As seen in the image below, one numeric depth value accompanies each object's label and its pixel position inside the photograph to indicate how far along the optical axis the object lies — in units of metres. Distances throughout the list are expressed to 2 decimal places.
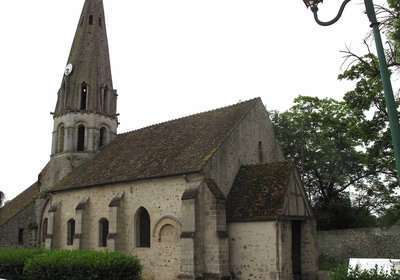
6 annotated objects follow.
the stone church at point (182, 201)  17.94
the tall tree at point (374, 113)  14.84
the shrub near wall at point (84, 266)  14.74
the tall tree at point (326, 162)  31.19
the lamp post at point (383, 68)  6.13
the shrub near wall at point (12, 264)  17.72
